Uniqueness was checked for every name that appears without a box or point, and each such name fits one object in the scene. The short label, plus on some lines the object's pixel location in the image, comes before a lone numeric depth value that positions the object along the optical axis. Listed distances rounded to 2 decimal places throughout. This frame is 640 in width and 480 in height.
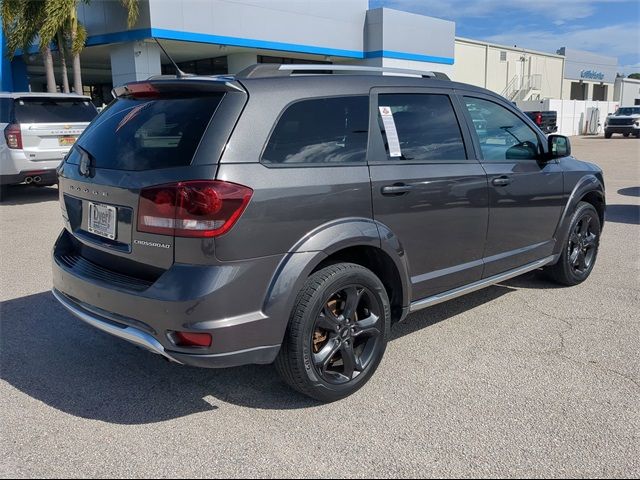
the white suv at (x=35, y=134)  9.66
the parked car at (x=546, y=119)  29.13
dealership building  20.22
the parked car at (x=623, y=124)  35.09
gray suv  2.92
